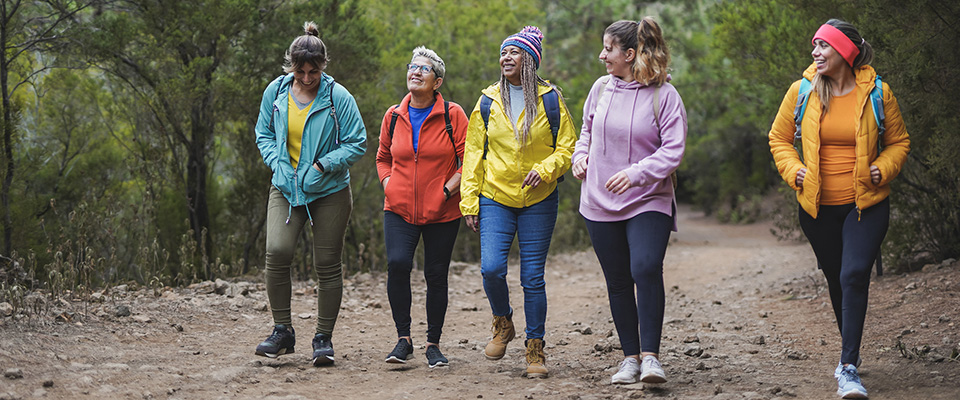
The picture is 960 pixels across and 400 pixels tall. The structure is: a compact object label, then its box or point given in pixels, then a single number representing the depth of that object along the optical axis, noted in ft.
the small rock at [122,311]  21.77
